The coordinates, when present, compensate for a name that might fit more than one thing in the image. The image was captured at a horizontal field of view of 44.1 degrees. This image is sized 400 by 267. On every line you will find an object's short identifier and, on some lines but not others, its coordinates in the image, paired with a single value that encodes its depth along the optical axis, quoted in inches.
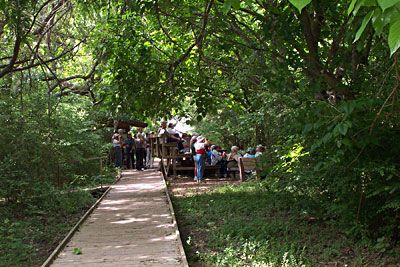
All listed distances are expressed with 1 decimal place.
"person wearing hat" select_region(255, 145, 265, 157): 645.6
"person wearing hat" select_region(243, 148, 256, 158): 731.4
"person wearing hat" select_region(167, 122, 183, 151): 807.7
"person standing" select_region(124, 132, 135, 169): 900.0
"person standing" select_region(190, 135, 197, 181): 741.9
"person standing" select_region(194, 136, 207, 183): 703.1
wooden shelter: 953.5
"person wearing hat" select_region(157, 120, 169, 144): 773.3
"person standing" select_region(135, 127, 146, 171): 868.6
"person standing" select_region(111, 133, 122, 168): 869.8
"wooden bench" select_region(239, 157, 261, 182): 691.7
